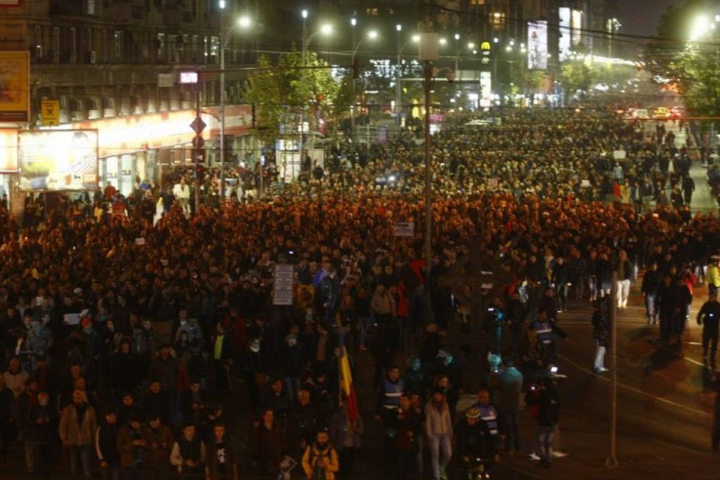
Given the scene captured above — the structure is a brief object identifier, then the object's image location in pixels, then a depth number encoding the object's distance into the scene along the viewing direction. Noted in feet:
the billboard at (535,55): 596.95
